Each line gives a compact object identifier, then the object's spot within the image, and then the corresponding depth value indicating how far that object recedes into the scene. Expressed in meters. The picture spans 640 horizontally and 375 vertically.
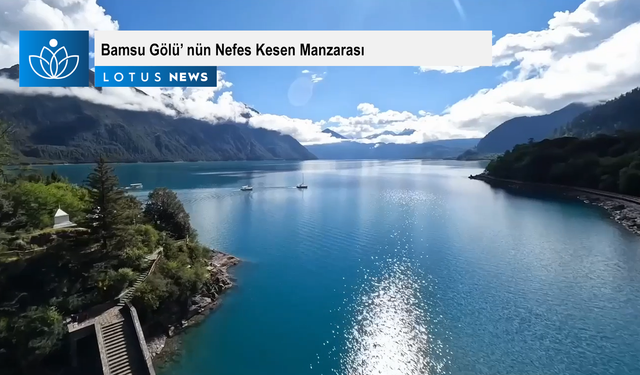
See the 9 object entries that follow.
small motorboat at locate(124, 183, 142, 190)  108.39
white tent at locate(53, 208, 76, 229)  30.58
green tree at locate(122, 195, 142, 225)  28.47
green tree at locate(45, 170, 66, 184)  47.31
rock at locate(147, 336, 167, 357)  22.78
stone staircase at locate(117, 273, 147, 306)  23.53
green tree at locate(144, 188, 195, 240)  37.75
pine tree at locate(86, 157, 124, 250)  26.48
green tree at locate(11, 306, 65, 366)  19.14
